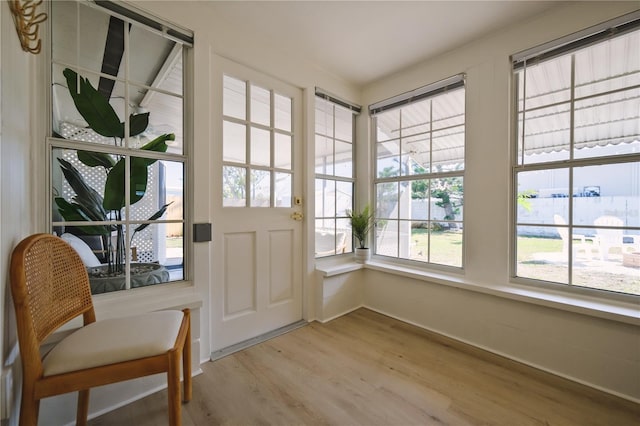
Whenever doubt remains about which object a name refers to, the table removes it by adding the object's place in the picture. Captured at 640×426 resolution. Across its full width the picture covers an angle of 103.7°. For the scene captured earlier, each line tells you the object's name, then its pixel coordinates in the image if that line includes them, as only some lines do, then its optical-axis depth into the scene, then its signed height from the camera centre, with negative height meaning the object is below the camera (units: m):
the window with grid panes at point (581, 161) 1.64 +0.36
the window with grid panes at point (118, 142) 1.40 +0.42
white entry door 1.96 +0.05
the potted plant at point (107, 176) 1.41 +0.20
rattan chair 0.88 -0.54
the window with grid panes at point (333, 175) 2.72 +0.40
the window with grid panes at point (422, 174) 2.38 +0.39
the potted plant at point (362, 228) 2.88 -0.20
